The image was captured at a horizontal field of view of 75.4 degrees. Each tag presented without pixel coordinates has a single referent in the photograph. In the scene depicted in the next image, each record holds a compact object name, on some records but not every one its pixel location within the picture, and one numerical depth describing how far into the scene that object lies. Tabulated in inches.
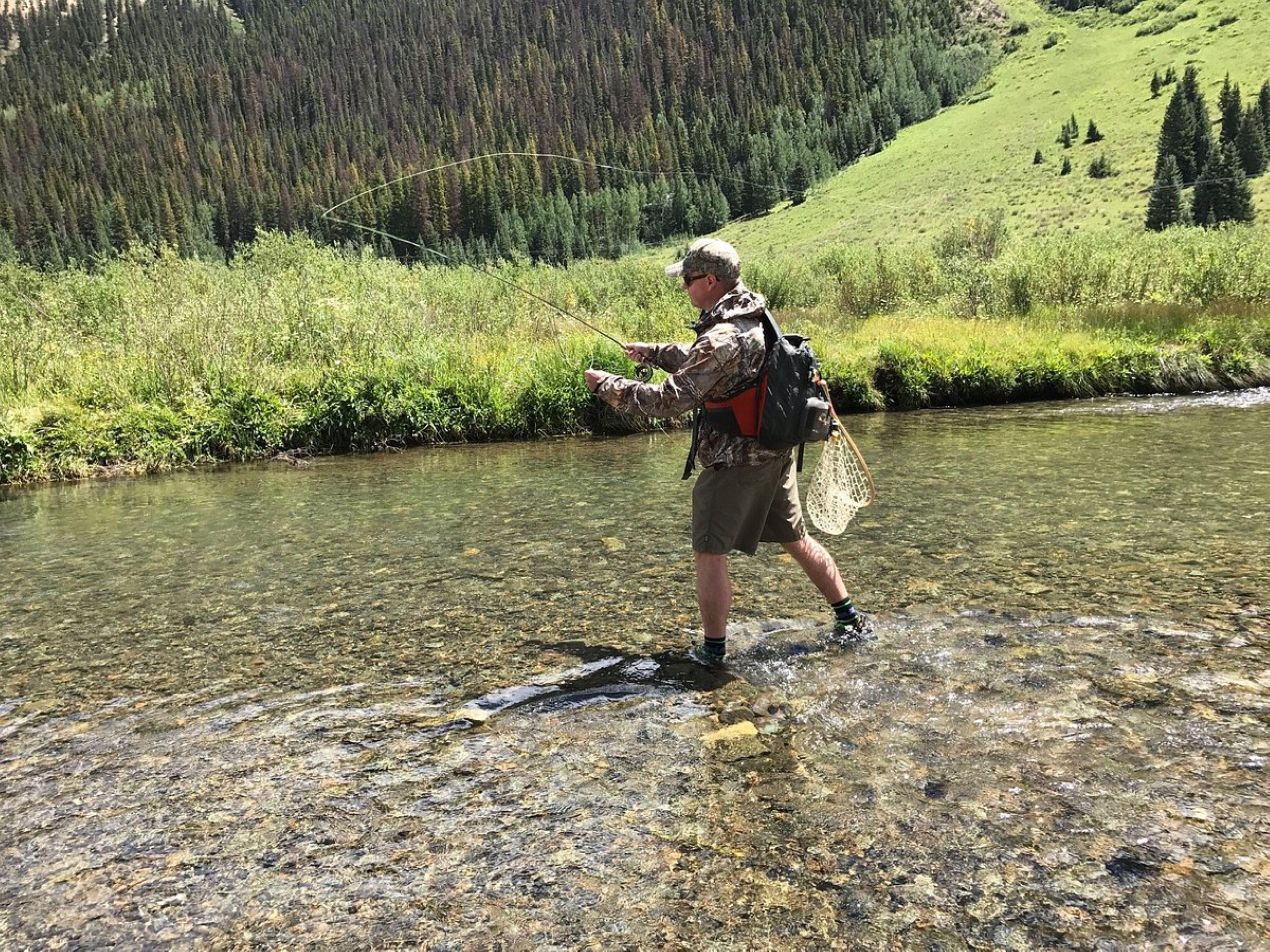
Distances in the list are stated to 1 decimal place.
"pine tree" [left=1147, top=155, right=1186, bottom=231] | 3070.9
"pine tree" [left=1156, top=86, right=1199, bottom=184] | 3585.1
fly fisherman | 175.9
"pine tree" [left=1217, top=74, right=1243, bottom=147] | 3619.6
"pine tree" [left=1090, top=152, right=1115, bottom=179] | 3794.3
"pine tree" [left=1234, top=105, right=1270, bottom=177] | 3516.2
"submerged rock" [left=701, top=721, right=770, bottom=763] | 155.0
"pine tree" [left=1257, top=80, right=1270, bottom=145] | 3587.6
